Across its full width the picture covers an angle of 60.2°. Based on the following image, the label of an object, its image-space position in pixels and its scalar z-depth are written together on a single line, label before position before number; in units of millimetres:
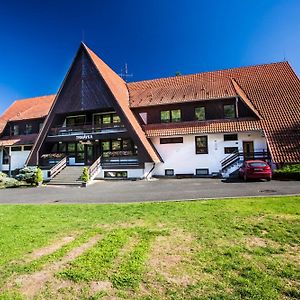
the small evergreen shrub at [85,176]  20375
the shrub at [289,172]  17055
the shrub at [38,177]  21719
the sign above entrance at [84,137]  25953
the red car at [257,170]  17531
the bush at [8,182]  21984
